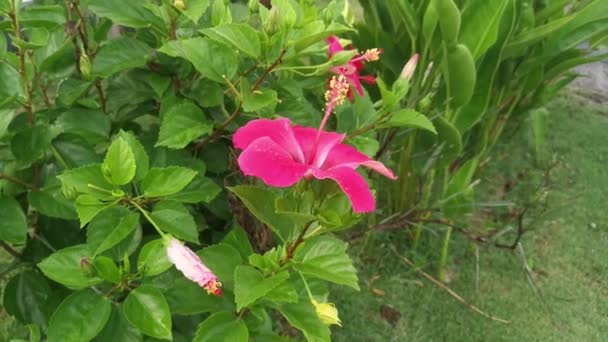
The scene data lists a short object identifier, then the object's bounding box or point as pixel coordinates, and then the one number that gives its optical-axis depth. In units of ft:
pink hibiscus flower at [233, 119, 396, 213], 2.14
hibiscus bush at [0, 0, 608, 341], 2.30
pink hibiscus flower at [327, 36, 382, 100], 2.89
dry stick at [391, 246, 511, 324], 6.03
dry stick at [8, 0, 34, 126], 2.61
